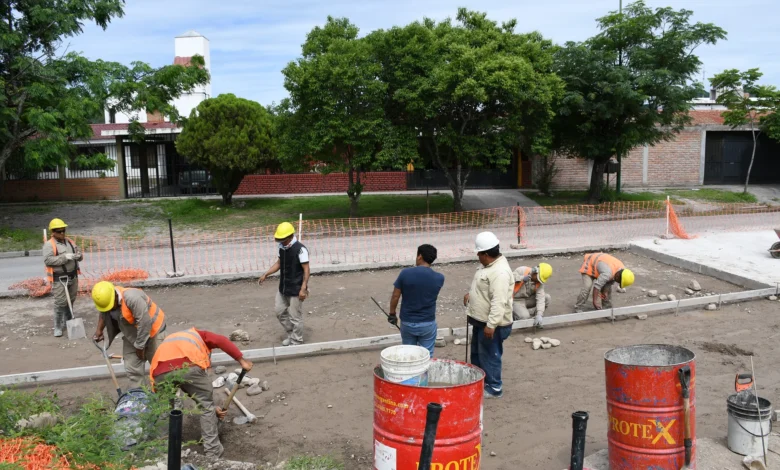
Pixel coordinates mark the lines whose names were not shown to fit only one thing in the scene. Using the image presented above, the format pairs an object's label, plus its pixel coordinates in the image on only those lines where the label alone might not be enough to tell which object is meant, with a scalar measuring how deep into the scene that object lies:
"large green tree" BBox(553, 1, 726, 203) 20.12
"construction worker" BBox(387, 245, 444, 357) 6.41
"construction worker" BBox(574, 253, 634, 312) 8.94
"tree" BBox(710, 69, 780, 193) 25.89
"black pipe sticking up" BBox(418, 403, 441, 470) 3.24
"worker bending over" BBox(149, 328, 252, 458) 5.23
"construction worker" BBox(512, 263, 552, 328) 8.68
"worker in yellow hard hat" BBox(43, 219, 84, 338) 9.08
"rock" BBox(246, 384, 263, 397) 6.82
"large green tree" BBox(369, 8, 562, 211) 17.97
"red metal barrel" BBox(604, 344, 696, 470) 4.61
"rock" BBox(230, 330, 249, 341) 8.62
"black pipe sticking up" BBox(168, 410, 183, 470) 3.66
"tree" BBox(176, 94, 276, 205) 22.00
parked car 26.75
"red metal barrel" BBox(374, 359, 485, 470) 4.03
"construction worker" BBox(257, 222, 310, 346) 8.09
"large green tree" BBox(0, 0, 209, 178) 18.17
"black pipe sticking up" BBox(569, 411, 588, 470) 3.72
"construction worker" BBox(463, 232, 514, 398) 6.27
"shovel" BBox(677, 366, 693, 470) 4.55
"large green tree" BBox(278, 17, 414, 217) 18.31
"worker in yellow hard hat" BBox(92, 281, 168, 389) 5.92
